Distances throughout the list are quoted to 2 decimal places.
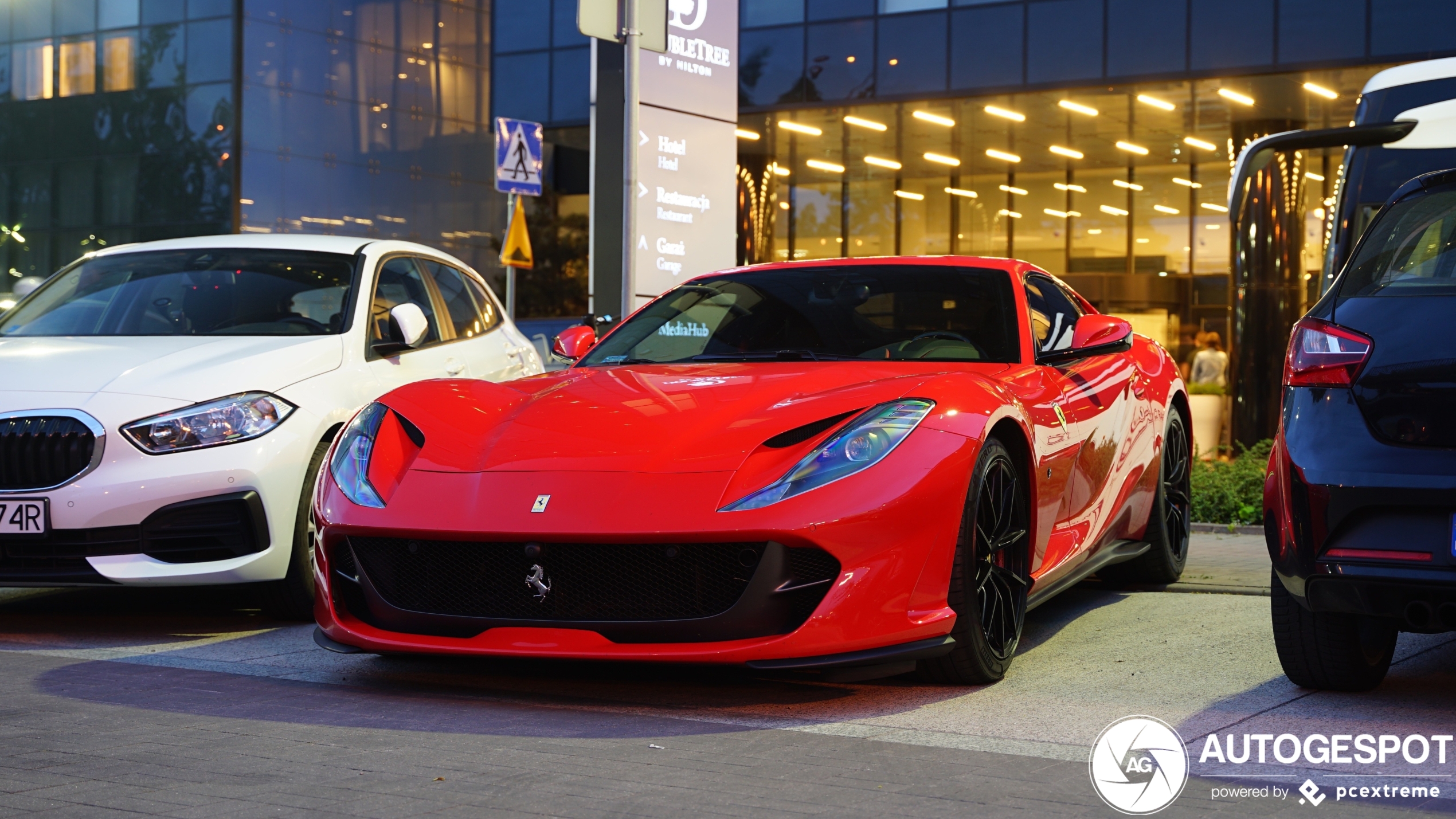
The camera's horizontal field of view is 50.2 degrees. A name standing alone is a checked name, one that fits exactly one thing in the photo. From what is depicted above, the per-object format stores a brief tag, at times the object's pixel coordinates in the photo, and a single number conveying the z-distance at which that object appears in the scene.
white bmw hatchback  5.58
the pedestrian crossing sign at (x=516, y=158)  14.14
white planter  17.80
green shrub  10.28
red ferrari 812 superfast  4.15
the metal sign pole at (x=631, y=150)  9.60
